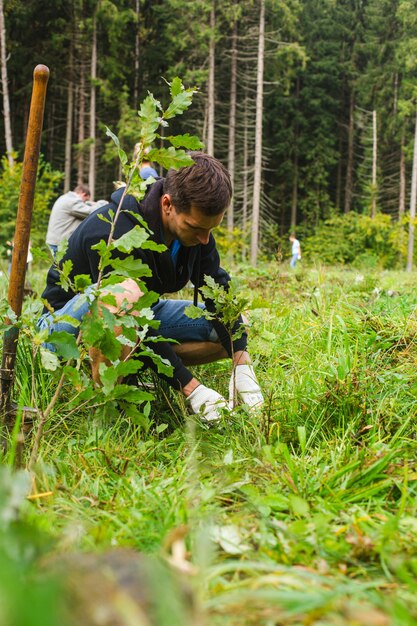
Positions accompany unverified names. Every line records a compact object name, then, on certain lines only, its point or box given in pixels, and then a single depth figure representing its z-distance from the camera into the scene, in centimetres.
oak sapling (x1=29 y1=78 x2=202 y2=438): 163
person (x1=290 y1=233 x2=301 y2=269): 1632
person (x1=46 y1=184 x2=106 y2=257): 678
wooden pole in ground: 186
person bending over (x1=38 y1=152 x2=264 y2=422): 236
